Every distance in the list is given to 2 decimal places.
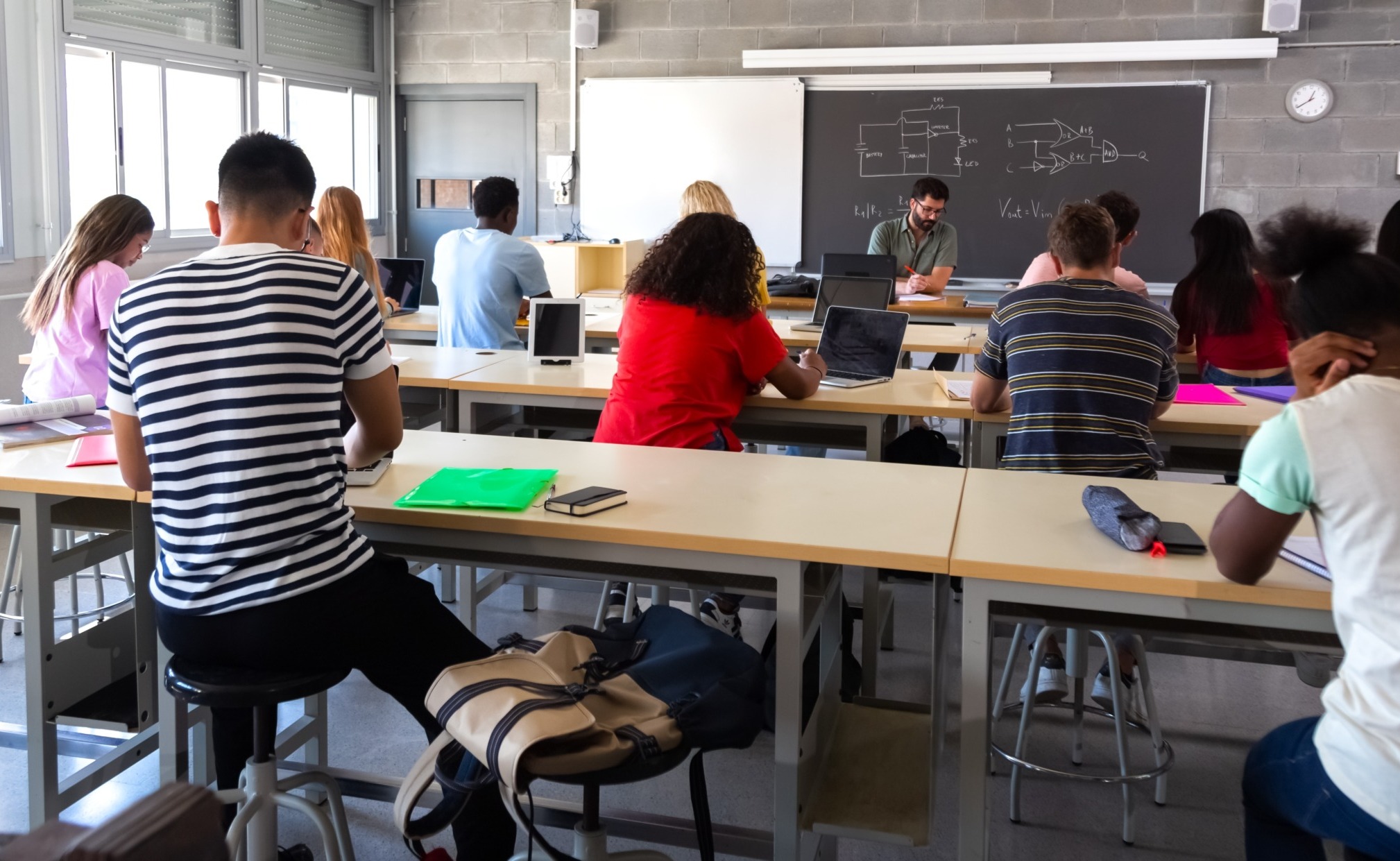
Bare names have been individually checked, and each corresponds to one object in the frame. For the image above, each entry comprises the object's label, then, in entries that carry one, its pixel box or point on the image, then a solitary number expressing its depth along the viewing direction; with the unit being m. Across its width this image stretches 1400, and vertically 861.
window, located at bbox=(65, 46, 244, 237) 5.59
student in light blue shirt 4.24
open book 2.45
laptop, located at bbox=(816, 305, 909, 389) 3.53
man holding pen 5.75
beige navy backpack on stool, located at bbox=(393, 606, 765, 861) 1.40
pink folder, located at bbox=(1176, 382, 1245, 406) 3.17
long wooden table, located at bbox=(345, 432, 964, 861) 1.83
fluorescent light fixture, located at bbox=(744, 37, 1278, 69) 6.32
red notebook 2.25
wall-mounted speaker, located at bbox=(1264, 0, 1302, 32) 6.14
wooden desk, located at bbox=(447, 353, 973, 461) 3.17
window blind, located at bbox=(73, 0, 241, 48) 5.57
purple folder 3.23
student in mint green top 1.28
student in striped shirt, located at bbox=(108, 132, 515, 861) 1.65
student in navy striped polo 2.51
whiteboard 7.08
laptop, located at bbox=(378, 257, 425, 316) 5.28
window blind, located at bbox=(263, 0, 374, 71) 6.89
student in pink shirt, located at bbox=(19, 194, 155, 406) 3.14
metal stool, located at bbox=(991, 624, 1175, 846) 2.25
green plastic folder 1.98
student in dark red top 3.63
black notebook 1.95
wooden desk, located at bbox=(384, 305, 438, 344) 5.00
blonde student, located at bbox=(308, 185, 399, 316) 4.14
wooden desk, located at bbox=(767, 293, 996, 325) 5.12
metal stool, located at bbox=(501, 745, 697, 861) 1.43
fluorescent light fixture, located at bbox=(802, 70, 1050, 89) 6.67
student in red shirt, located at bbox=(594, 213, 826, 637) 2.82
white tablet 3.77
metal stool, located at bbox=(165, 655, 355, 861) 1.66
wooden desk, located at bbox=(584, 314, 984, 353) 4.30
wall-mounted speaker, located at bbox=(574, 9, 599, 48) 7.12
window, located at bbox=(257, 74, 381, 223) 7.06
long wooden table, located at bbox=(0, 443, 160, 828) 2.17
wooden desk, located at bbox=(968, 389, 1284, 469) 2.93
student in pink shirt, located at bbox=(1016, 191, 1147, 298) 3.80
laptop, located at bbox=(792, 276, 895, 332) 4.24
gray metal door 7.64
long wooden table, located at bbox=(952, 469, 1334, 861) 1.62
